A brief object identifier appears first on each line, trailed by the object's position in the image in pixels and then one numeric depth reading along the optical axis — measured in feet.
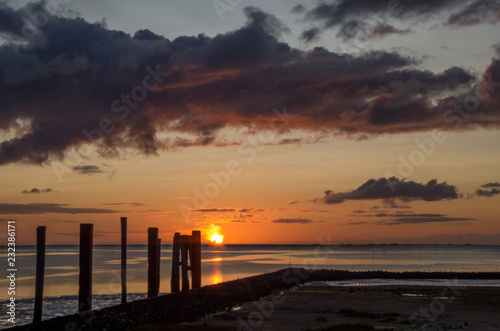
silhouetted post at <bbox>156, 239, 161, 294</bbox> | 110.30
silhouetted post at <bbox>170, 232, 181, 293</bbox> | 121.19
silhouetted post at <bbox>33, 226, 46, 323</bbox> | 77.30
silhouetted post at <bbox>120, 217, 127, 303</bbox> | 95.76
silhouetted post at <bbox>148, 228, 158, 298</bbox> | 106.32
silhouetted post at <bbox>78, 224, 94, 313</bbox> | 80.59
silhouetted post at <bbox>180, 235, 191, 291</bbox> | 121.80
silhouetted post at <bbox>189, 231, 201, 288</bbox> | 120.37
